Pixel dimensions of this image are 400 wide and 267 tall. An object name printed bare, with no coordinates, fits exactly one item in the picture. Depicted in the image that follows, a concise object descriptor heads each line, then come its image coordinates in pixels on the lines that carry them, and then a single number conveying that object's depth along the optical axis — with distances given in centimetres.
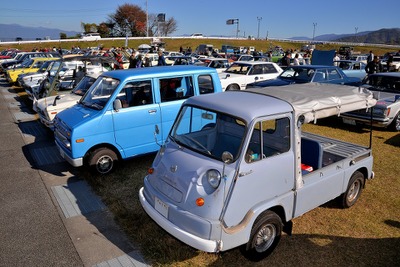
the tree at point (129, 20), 7894
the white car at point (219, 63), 1753
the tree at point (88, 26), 7894
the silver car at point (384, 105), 860
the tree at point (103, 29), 7800
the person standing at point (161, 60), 1445
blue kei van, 576
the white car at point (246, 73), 1285
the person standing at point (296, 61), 1875
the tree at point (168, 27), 8632
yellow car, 1725
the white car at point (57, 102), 796
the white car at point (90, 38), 5910
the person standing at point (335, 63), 1808
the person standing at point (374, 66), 1464
